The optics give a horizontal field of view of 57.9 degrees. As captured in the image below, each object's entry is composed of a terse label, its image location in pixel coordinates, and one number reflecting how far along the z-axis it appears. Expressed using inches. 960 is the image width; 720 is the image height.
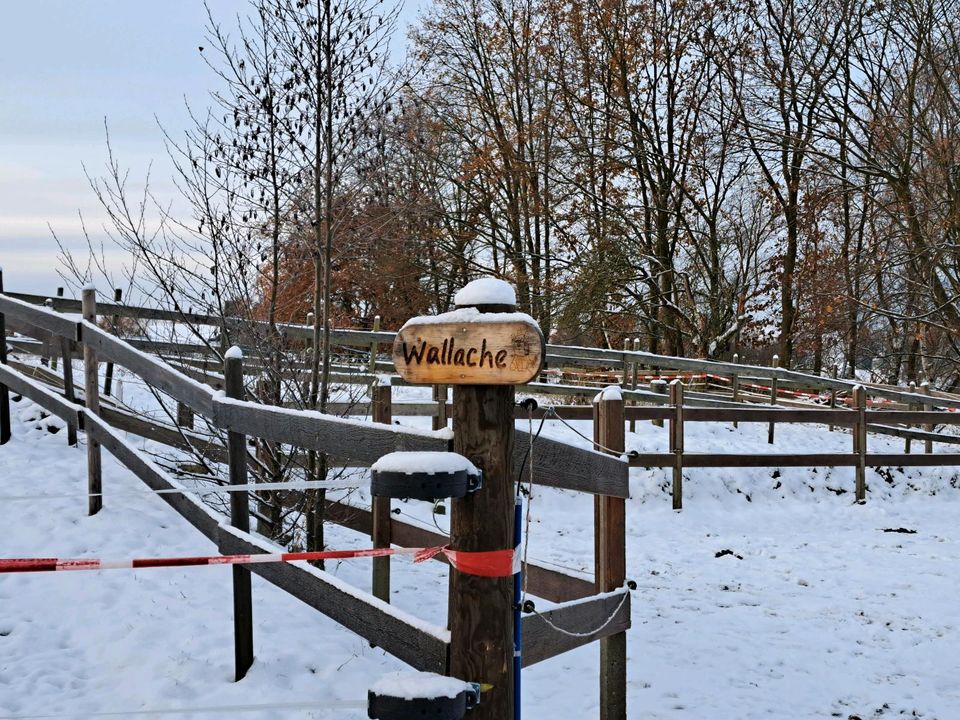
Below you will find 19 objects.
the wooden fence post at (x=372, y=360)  503.6
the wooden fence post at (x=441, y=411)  403.5
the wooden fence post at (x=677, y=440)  415.5
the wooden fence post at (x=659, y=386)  487.8
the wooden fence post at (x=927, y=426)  538.3
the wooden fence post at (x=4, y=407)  310.2
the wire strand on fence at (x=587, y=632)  138.5
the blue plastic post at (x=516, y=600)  102.6
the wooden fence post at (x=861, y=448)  451.5
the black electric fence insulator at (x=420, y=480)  91.8
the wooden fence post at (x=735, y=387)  574.2
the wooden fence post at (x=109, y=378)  415.2
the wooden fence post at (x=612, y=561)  164.1
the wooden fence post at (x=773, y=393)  526.9
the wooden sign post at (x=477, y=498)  97.7
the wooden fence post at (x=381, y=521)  237.5
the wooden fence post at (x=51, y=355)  373.4
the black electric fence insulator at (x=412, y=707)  90.6
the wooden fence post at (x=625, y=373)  549.3
